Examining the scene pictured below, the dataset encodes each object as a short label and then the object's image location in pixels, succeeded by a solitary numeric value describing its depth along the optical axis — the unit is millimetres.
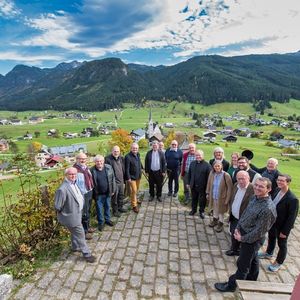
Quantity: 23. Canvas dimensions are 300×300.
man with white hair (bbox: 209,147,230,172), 6840
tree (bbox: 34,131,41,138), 94338
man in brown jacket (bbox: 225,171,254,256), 4977
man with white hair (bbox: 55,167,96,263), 4953
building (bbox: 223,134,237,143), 72250
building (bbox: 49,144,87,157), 58966
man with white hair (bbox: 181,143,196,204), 7891
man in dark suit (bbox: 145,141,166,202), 8117
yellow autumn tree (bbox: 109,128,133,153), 45481
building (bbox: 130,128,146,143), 74169
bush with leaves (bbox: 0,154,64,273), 5324
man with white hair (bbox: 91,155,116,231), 6324
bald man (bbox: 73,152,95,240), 5965
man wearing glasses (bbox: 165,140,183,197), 8453
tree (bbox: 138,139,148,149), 56950
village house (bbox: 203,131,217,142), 75769
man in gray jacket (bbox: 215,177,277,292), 3865
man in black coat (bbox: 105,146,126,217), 7055
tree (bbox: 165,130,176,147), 49481
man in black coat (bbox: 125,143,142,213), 7484
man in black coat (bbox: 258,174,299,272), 4691
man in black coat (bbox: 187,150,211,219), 7039
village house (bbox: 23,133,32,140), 89875
